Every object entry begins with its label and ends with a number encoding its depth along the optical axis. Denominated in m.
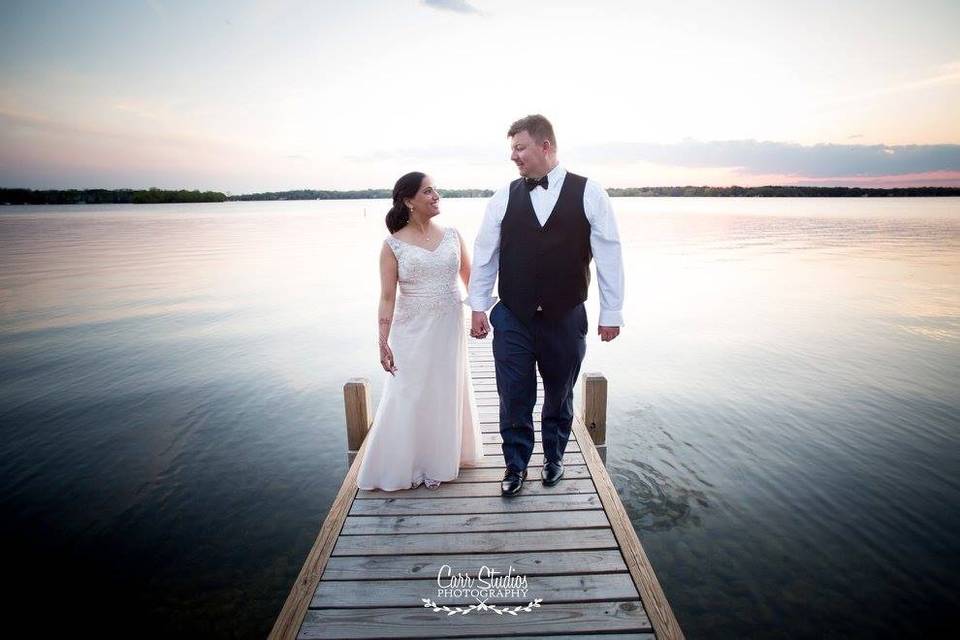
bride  3.41
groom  2.98
